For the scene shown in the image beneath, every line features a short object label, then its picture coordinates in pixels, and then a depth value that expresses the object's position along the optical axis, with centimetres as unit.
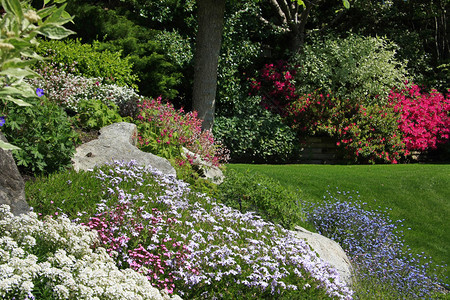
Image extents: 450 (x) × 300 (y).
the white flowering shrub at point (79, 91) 794
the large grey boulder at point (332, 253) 517
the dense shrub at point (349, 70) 1405
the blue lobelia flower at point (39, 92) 621
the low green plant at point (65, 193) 427
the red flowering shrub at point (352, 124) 1328
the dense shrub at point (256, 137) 1262
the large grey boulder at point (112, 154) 625
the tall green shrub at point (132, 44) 1174
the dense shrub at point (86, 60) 962
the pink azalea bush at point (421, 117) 1410
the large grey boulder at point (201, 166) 740
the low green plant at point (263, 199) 567
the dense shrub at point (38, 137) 516
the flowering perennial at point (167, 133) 768
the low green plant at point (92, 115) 729
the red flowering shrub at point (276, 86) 1430
